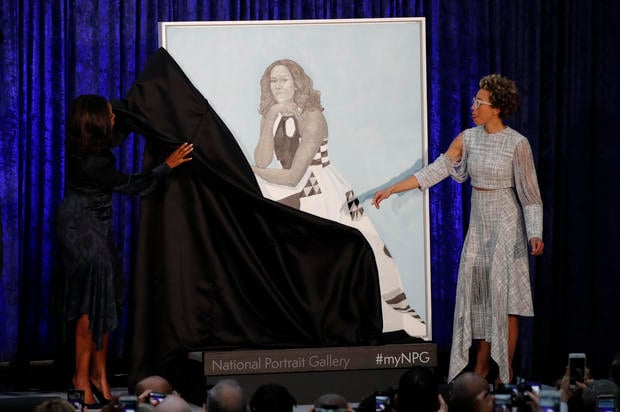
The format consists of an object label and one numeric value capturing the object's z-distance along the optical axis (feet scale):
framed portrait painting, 41.11
